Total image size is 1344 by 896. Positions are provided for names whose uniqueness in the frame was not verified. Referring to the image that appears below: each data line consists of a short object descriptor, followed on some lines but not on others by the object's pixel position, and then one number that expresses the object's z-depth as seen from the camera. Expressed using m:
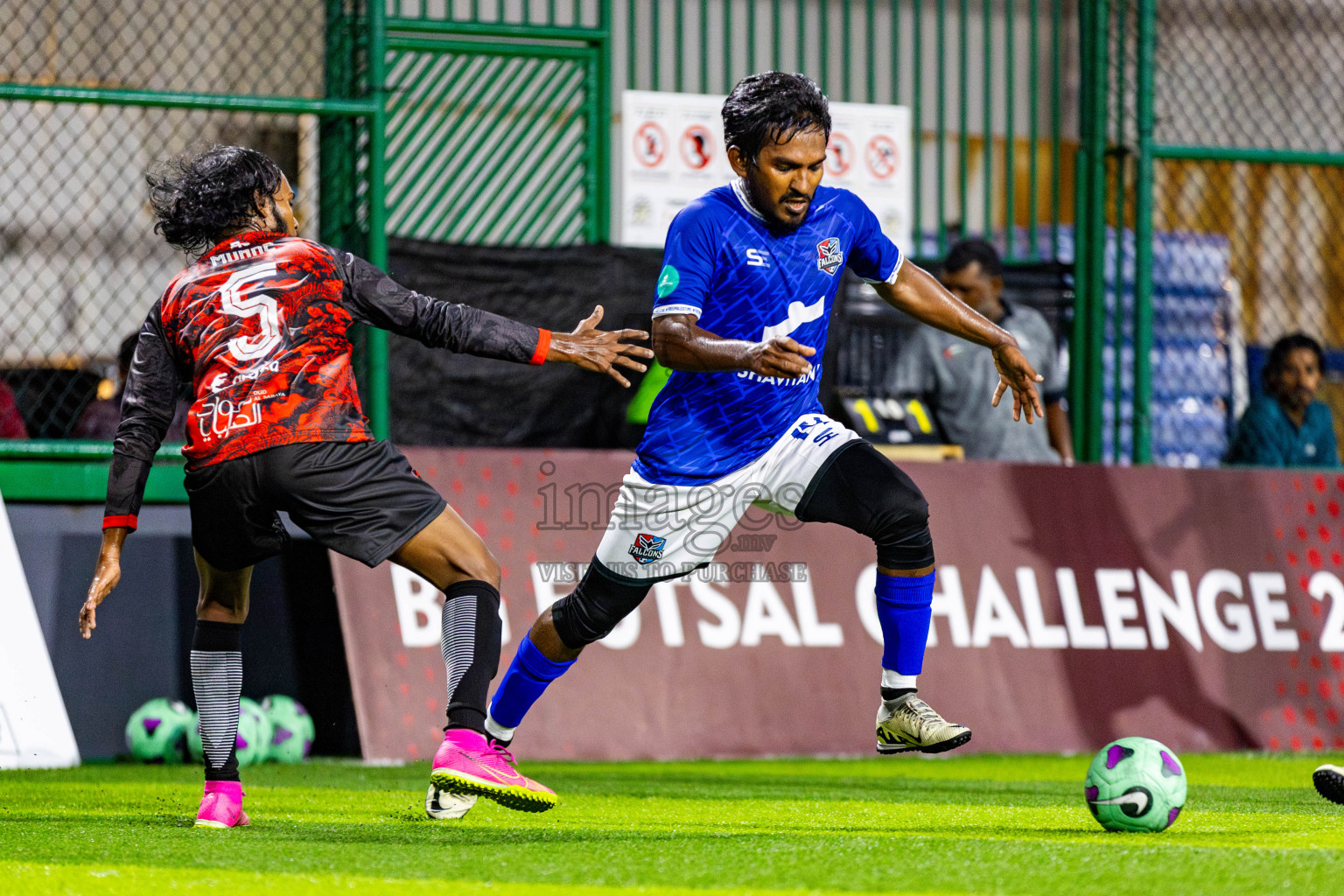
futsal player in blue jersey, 10.21
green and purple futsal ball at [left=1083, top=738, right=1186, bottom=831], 9.07
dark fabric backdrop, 17.03
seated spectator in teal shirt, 18.80
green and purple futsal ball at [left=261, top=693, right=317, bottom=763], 14.53
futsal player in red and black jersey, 9.35
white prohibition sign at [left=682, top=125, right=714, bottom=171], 18.58
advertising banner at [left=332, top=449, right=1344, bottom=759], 15.36
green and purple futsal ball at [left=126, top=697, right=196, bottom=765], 14.40
